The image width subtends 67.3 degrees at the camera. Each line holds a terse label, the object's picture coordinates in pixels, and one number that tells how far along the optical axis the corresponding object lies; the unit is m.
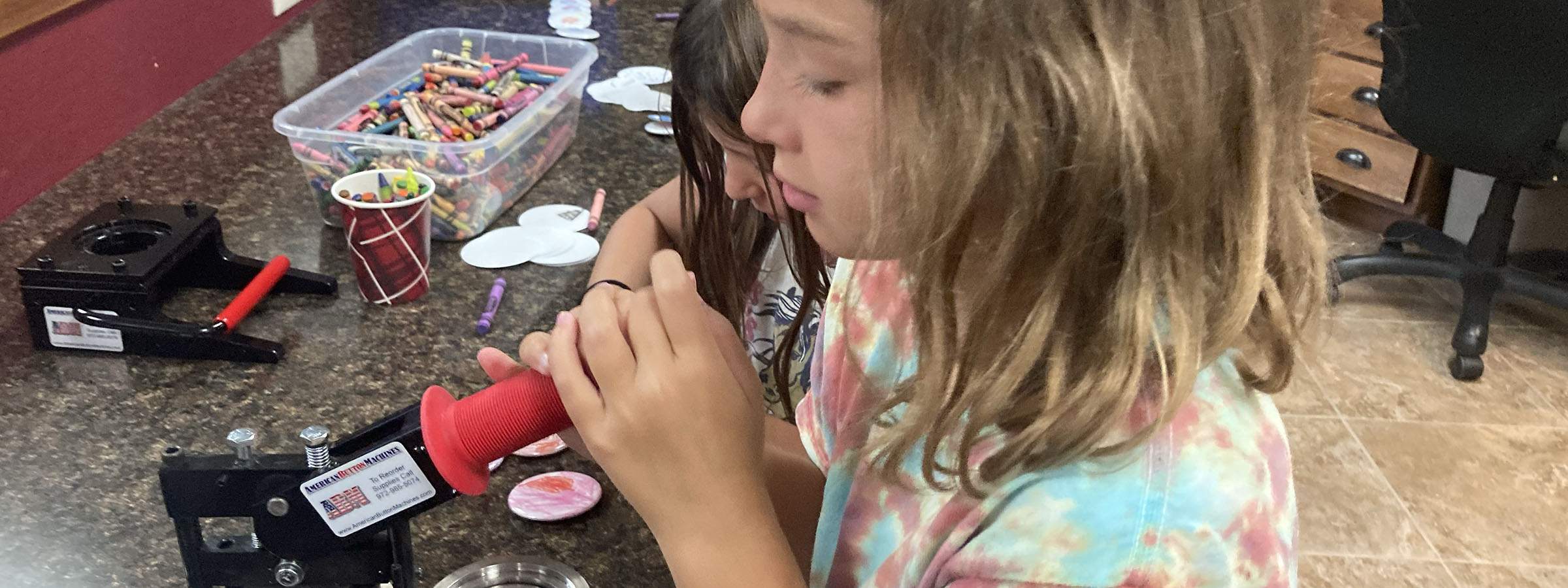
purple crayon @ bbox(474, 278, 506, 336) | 0.96
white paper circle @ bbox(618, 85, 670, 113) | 1.50
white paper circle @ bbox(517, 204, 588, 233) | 1.18
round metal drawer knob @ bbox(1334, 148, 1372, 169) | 2.65
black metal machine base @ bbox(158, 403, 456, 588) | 0.56
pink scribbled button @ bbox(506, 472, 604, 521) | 0.73
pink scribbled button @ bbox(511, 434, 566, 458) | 0.79
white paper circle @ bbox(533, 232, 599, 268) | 1.10
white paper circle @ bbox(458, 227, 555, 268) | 1.09
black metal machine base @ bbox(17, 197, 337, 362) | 0.87
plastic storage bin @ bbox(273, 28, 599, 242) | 1.13
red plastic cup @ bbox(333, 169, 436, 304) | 0.98
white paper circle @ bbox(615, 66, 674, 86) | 1.61
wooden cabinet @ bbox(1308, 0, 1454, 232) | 2.56
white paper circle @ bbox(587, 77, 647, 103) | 1.55
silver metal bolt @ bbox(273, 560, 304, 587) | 0.60
